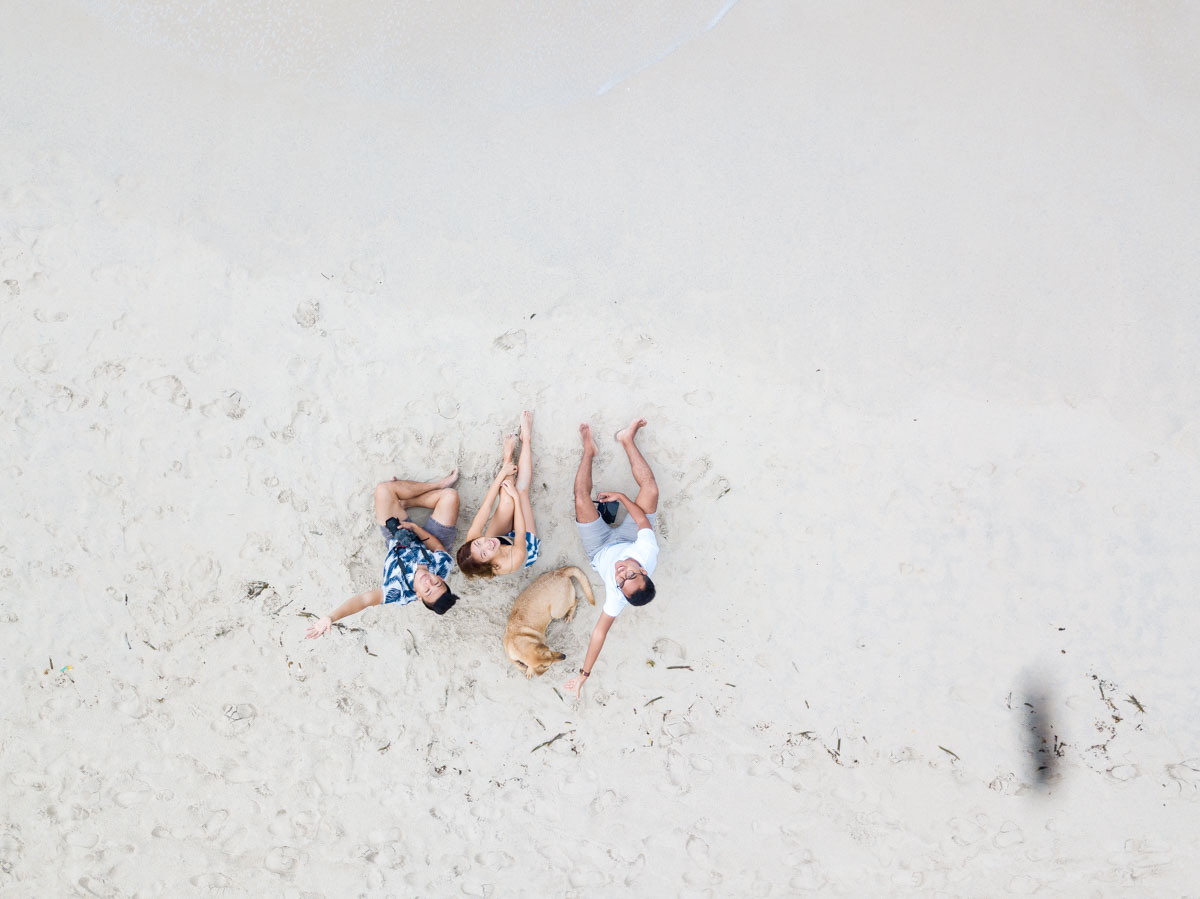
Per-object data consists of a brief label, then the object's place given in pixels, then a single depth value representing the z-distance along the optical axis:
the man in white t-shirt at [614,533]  4.40
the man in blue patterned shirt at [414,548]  4.19
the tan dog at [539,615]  4.43
